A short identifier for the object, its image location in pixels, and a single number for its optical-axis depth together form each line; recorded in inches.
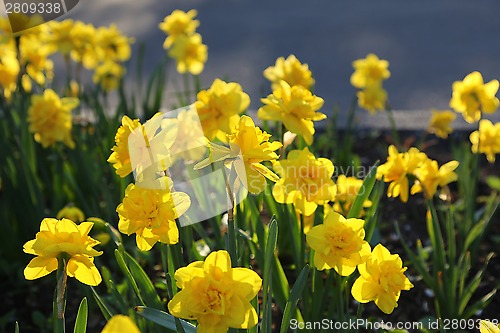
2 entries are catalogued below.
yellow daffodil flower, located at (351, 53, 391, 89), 92.8
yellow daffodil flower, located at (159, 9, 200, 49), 90.9
